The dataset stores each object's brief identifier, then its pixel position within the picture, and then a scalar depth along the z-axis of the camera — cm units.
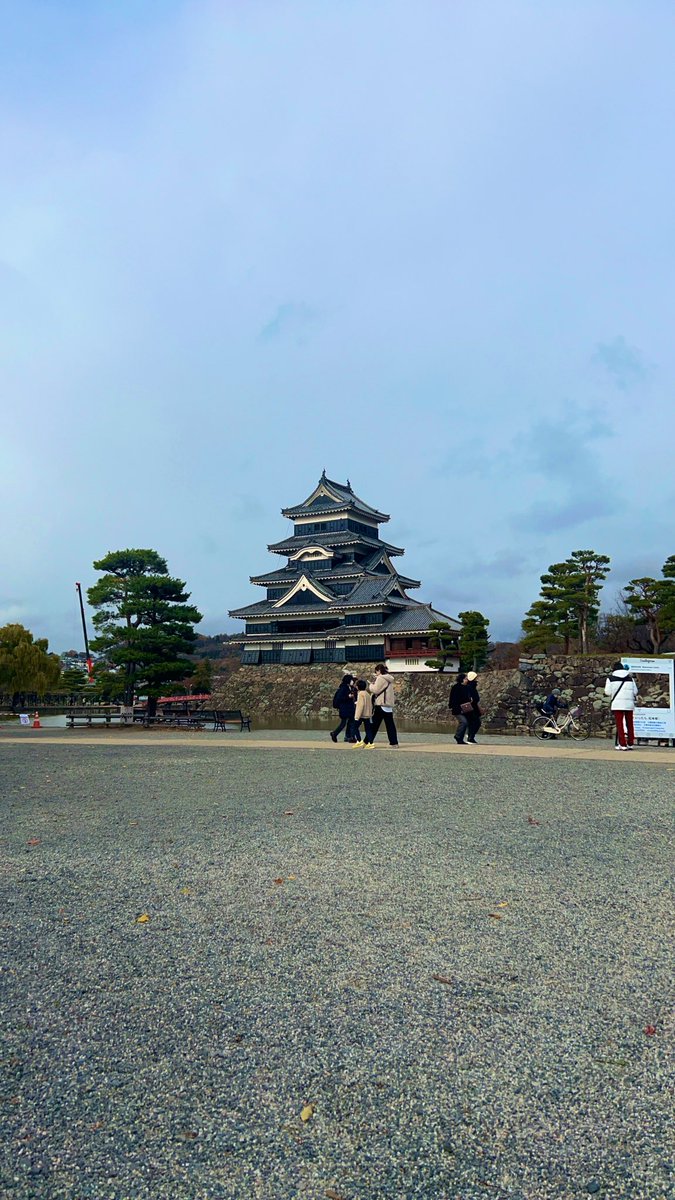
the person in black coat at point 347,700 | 1574
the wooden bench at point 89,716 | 2592
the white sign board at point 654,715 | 1538
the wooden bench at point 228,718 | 2470
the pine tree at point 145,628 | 2769
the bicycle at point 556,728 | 1772
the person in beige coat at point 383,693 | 1315
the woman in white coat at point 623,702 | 1336
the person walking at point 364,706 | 1395
